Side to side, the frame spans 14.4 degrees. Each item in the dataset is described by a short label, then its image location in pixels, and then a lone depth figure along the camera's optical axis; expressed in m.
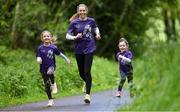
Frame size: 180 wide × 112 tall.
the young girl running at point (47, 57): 17.64
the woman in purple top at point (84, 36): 17.56
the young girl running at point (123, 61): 17.95
